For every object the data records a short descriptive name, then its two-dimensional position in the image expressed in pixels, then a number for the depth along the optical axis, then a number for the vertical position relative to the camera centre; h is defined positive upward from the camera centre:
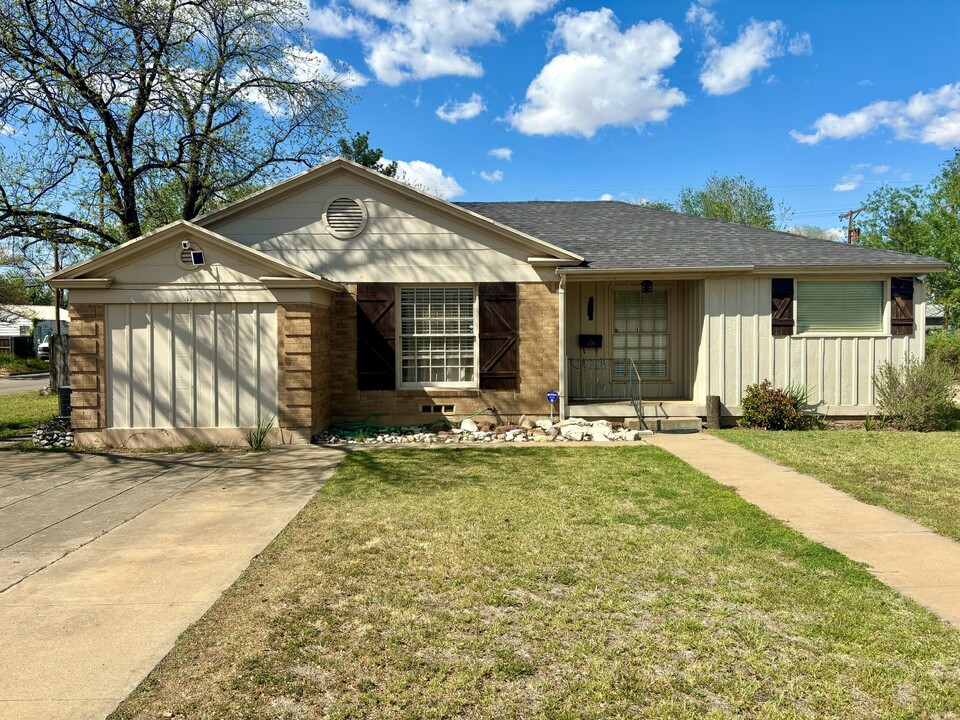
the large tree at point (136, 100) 11.59 +5.84
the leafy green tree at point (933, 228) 23.67 +5.92
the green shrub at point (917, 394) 10.41 -0.80
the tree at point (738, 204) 37.09 +9.89
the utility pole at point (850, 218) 31.05 +8.55
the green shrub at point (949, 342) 19.22 +0.35
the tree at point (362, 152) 27.41 +9.89
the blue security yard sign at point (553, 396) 10.67 -0.86
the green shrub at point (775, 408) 10.55 -1.08
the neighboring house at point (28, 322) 36.66 +2.11
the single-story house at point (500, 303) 10.75 +0.95
